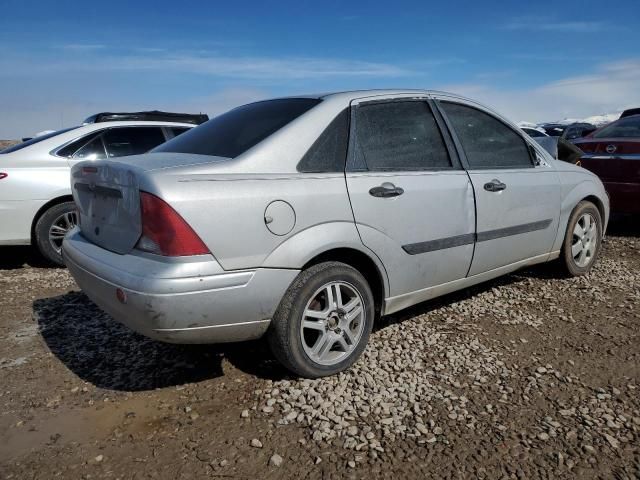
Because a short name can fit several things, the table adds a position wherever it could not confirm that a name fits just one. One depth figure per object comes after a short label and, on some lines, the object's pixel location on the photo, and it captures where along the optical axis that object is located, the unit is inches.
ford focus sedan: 92.8
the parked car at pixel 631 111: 462.8
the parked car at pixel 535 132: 739.1
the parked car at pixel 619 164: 230.8
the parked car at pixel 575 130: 904.7
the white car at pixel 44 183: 194.2
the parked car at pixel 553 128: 947.3
